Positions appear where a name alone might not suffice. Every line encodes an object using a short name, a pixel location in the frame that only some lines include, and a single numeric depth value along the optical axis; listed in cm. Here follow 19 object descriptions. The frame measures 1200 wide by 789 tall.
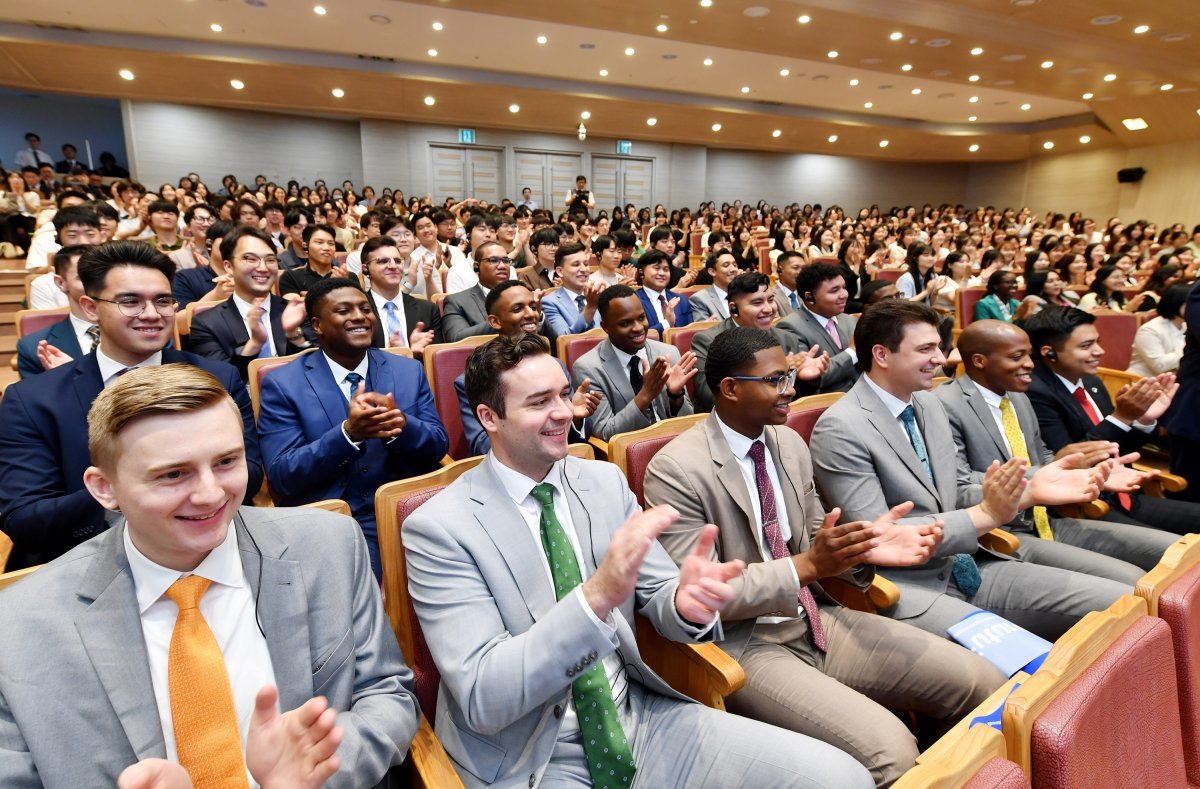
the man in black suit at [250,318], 290
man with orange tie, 87
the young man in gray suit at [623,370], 267
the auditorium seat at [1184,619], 124
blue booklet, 158
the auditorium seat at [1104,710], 93
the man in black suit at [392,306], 339
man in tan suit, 143
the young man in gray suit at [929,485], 181
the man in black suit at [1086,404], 242
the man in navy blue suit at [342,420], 189
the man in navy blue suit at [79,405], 158
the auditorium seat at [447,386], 289
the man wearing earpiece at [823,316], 350
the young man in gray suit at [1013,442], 220
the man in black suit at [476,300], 368
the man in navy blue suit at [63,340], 229
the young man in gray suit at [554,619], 111
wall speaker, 1498
